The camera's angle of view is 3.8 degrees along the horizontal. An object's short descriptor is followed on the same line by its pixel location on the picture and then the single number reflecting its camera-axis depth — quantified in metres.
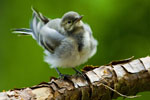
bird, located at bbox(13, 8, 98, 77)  2.47
